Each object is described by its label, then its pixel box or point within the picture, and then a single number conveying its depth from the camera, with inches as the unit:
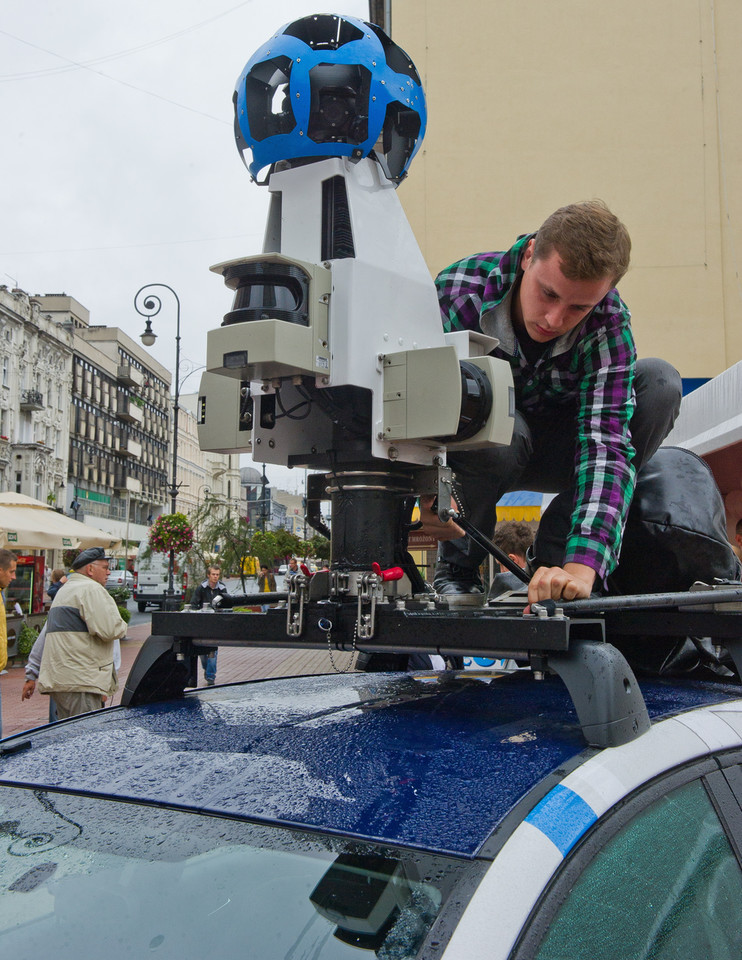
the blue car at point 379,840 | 45.9
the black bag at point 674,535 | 96.1
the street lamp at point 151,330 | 957.2
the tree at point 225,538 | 1457.9
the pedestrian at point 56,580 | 511.5
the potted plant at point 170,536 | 981.8
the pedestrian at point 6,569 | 313.7
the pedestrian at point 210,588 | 437.6
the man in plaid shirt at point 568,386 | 83.5
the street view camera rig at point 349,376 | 69.4
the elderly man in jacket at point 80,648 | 272.8
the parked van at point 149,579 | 1517.0
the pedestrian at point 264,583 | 1442.1
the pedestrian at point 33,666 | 304.7
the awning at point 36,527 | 623.2
